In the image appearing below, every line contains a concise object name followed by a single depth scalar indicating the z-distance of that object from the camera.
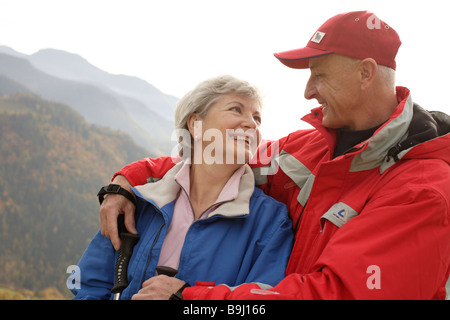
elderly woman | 1.69
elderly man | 1.27
